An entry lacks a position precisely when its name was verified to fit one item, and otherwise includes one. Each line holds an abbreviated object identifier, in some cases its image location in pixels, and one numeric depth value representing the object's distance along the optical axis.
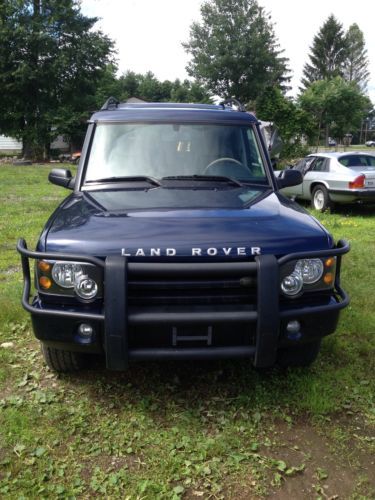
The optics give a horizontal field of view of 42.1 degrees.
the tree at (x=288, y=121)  23.11
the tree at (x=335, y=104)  26.08
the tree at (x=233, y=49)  45.53
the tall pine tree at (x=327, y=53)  65.50
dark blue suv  2.70
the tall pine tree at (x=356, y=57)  66.00
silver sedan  10.27
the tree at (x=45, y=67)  27.84
